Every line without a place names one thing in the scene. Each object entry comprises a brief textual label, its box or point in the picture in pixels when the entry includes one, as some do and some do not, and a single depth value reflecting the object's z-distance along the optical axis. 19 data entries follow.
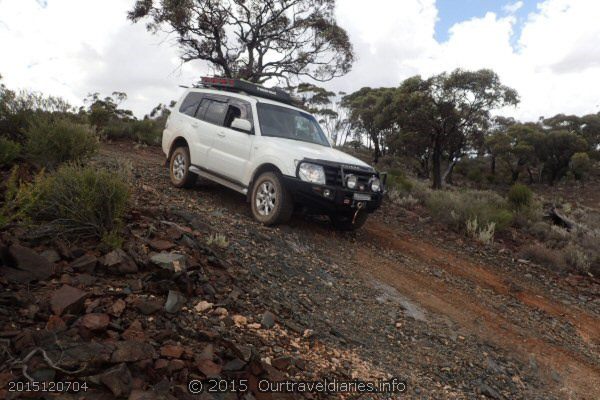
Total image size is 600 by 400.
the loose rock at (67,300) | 2.96
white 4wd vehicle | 6.59
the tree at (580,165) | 33.66
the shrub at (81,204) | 4.26
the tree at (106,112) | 16.04
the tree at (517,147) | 34.28
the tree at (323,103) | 47.28
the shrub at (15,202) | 3.66
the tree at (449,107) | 20.92
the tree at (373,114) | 27.24
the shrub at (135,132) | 15.84
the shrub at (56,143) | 6.48
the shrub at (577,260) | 8.34
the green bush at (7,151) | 6.05
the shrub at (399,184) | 13.82
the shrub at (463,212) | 10.33
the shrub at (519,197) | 13.83
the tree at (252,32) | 18.52
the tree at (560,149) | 35.22
